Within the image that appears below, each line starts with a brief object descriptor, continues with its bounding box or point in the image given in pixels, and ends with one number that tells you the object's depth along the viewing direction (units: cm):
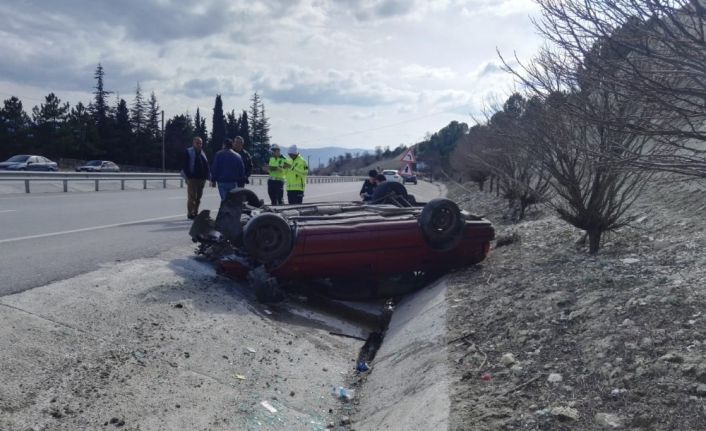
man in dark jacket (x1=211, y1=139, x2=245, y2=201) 1095
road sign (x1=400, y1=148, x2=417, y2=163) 2212
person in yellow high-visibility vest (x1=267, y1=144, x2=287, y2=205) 1290
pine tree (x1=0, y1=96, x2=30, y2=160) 5334
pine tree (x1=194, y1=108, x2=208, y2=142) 8057
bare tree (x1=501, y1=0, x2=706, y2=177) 303
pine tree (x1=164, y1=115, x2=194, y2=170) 6974
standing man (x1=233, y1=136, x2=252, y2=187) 1222
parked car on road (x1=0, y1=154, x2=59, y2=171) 3681
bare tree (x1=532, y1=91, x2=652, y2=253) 638
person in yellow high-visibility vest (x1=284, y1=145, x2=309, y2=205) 1291
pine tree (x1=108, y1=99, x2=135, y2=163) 6588
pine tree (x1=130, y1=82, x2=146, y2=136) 7475
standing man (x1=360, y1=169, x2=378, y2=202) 1233
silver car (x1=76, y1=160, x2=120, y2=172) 4665
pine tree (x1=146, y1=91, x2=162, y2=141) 7129
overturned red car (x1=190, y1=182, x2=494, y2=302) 672
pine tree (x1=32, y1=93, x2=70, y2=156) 5691
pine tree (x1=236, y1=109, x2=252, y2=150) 8682
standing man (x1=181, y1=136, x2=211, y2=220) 1162
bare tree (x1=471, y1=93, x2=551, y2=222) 902
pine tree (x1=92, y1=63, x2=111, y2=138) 6631
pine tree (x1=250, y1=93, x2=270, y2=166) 9264
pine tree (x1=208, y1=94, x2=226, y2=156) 7694
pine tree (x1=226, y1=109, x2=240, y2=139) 8412
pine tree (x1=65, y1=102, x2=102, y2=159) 6003
